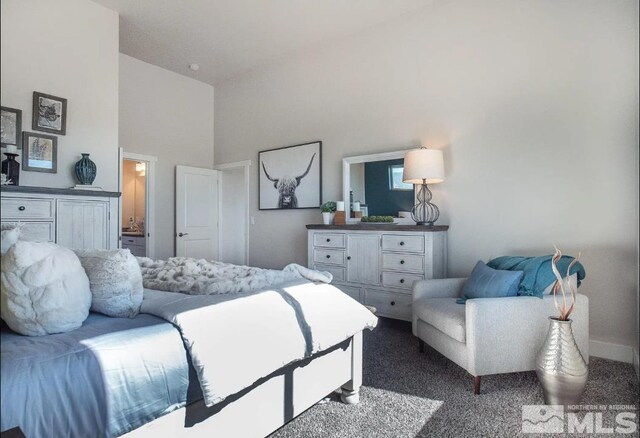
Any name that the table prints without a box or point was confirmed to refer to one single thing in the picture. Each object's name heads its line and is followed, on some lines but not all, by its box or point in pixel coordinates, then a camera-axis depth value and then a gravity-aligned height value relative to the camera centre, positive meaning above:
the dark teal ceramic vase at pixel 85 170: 3.39 +0.48
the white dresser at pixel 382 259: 3.29 -0.36
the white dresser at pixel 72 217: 2.78 +0.05
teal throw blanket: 2.23 -0.32
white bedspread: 1.27 -0.42
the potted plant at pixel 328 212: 4.14 +0.11
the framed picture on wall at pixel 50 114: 3.07 +0.93
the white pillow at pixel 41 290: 0.99 -0.19
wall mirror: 3.77 +0.37
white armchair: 2.06 -0.63
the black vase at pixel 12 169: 2.78 +0.41
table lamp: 3.29 +0.48
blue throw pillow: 2.31 -0.40
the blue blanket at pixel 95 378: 0.89 -0.42
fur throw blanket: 1.60 -0.27
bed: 0.94 -0.46
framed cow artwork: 4.55 +0.58
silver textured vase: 1.84 -0.73
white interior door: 5.22 +0.15
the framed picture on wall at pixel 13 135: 2.26 +0.61
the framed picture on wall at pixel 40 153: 3.14 +0.61
